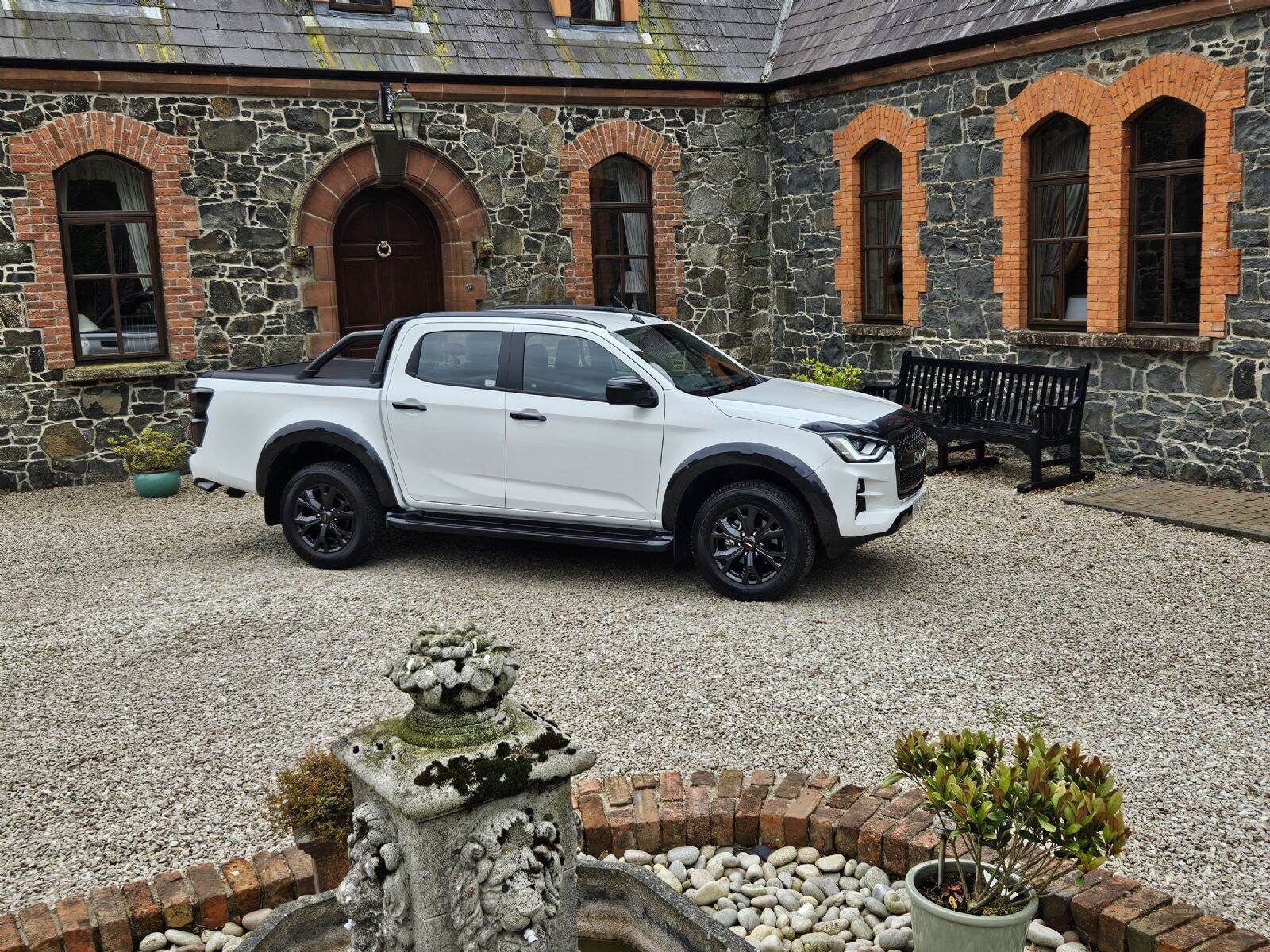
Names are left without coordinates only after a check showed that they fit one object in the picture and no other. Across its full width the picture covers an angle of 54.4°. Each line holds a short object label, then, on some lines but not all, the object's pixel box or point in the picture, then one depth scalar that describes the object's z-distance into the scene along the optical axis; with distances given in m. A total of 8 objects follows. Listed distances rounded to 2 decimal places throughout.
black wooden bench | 10.75
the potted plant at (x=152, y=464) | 11.55
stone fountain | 2.97
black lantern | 12.16
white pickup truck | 7.62
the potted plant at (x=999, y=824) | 3.25
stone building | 10.63
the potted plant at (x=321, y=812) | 3.95
